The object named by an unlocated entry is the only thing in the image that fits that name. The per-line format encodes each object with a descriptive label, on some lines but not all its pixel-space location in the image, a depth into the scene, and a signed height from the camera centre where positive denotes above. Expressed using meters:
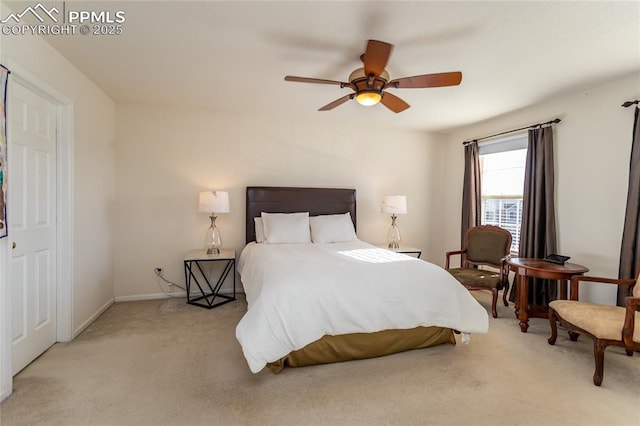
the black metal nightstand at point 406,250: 4.31 -0.61
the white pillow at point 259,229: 4.05 -0.31
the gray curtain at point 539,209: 3.43 +0.02
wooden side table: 2.82 -0.61
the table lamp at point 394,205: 4.53 +0.06
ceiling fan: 2.09 +0.99
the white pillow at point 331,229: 4.07 -0.30
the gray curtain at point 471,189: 4.53 +0.32
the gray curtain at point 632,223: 2.71 -0.10
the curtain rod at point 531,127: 3.43 +1.06
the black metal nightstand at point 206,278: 3.70 -1.00
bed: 2.08 -0.77
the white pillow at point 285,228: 3.87 -0.28
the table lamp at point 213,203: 3.75 +0.04
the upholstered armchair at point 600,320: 2.06 -0.84
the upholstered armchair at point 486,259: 3.48 -0.66
